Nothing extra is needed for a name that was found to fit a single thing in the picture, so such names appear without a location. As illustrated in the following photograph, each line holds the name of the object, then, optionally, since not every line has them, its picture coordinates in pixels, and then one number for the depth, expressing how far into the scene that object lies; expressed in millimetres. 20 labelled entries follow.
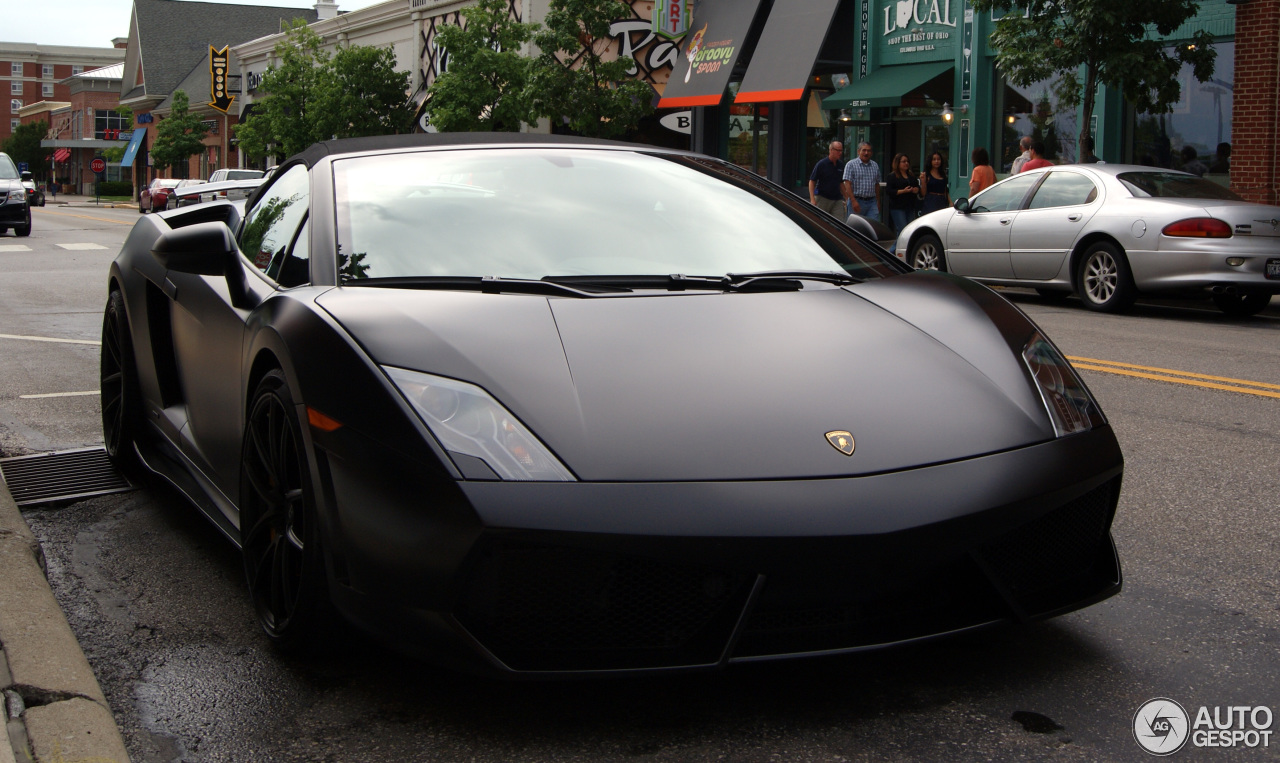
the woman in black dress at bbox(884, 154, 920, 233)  20141
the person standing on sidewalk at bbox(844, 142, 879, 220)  19656
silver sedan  11539
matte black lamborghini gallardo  2477
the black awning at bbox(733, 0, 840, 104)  24594
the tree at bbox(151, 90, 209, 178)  63250
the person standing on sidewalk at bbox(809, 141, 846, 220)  19656
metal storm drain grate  4891
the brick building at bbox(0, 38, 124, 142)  131875
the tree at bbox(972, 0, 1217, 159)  15711
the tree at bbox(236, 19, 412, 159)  38688
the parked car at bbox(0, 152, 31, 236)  26031
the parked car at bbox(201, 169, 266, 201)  27575
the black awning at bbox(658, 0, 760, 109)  27180
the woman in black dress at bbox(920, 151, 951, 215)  21281
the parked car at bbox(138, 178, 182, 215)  37031
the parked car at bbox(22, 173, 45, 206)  29250
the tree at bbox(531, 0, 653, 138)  27859
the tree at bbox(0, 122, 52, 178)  110688
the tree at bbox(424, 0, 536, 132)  31703
